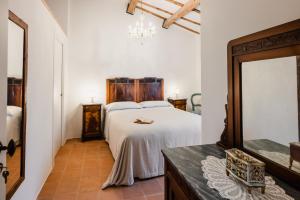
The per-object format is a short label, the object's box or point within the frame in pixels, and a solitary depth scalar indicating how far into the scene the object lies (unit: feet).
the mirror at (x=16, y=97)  4.39
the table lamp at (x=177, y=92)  17.33
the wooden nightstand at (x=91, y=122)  13.75
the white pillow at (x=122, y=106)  13.73
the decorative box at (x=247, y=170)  2.52
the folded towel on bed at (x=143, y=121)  9.37
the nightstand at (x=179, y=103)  16.46
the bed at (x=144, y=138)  7.68
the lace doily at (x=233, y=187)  2.40
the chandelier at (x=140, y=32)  12.31
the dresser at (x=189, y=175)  2.57
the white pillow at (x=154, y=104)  14.87
